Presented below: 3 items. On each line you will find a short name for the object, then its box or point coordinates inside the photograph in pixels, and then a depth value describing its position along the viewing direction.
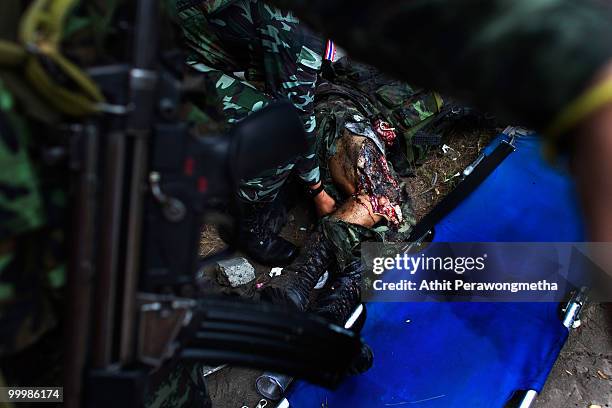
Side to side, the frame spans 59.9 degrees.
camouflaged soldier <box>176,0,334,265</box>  2.35
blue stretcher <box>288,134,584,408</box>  2.06
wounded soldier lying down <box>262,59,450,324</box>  2.44
